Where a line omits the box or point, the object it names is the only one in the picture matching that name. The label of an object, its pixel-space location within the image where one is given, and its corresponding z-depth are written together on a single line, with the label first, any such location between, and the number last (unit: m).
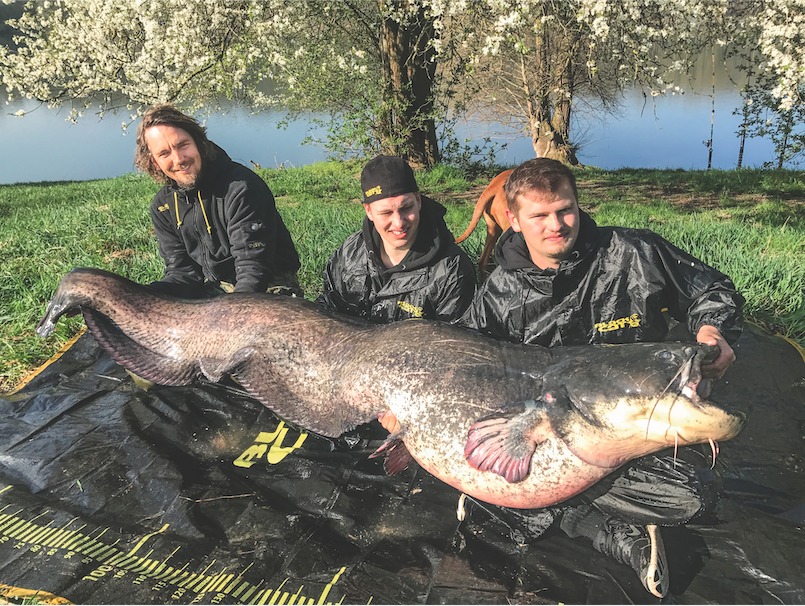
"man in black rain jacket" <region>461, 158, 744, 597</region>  2.16
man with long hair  3.34
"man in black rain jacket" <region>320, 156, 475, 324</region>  2.78
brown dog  4.57
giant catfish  1.86
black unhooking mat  2.10
